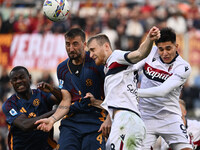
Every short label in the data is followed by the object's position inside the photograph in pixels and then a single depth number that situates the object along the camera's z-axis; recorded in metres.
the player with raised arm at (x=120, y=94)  13.85
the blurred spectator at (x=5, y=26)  37.41
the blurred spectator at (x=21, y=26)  37.37
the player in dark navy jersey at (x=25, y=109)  17.42
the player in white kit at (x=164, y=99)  16.20
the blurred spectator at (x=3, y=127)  29.83
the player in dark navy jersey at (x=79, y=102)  15.82
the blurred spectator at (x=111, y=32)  34.98
